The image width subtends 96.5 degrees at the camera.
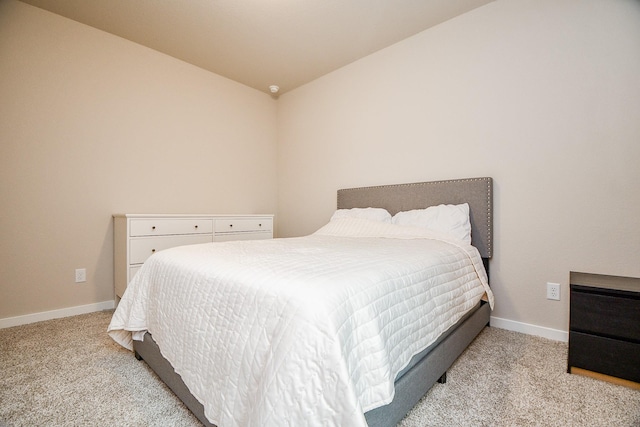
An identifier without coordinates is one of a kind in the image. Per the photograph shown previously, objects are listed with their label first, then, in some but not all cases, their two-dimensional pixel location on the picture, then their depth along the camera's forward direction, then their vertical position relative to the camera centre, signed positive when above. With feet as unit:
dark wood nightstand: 4.40 -1.98
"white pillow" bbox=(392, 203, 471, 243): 6.73 -0.27
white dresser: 7.48 -0.68
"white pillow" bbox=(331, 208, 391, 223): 8.23 -0.14
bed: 2.27 -1.58
